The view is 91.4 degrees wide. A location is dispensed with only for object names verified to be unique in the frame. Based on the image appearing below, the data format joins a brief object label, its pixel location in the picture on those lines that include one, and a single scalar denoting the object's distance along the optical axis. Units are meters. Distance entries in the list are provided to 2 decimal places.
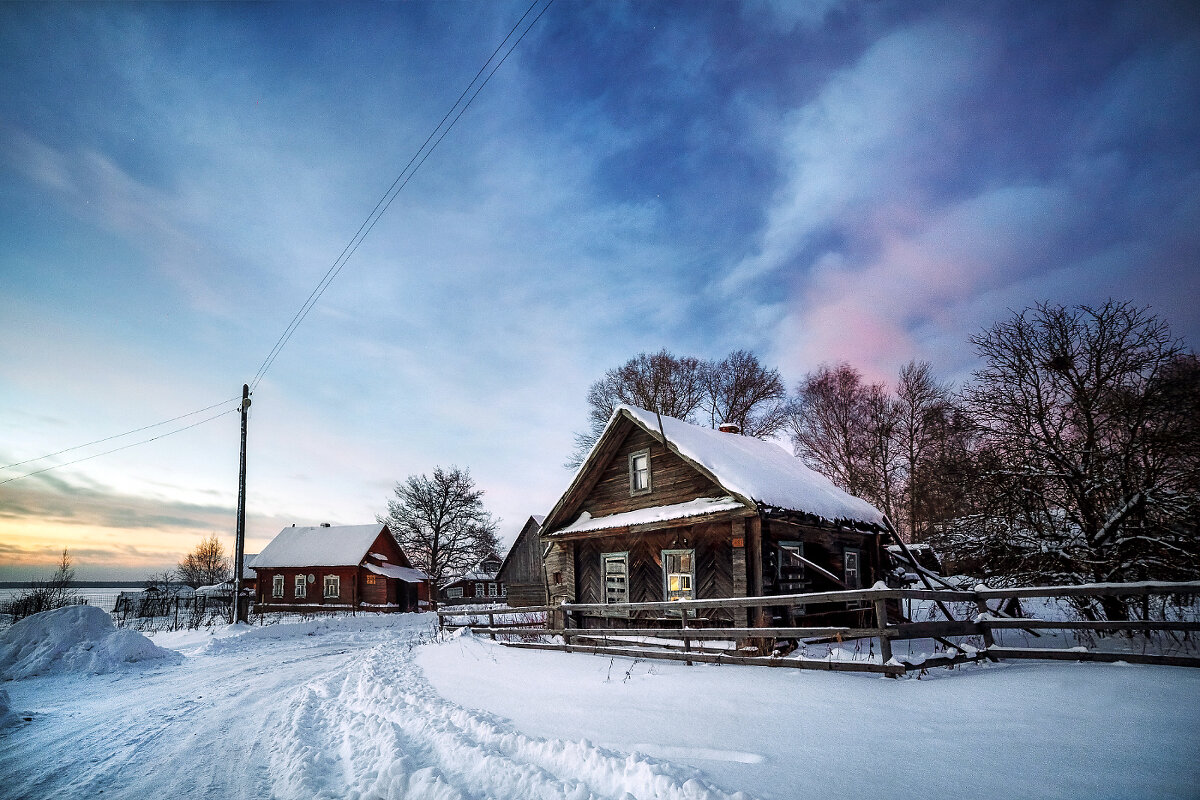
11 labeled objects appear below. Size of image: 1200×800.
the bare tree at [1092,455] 11.12
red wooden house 42.25
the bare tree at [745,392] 35.94
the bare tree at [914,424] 30.48
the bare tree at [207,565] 86.60
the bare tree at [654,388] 35.50
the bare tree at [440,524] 51.34
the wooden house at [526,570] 45.78
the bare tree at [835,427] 33.41
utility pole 22.86
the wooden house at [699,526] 14.22
